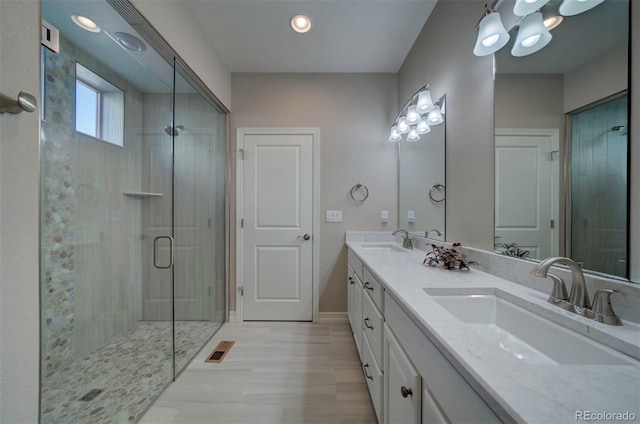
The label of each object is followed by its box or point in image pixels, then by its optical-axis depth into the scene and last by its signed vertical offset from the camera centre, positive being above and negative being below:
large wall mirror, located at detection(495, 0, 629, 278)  0.71 +0.27
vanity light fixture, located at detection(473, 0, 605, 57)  0.82 +0.77
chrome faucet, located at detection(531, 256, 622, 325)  0.65 -0.27
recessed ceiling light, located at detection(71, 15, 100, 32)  1.19 +1.04
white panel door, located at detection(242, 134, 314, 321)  2.51 -0.17
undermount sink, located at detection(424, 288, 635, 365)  0.61 -0.39
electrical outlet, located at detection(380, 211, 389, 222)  2.51 -0.04
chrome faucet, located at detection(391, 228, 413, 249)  2.07 -0.28
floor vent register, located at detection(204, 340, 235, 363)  1.87 -1.23
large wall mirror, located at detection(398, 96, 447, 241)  1.70 +0.25
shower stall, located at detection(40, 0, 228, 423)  1.22 -0.03
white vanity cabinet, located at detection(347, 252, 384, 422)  1.19 -0.74
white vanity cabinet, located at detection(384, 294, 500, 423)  0.49 -0.45
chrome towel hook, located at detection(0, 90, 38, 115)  0.66 +0.32
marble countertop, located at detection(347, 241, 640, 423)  0.38 -0.32
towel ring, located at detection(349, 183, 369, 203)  2.51 +0.21
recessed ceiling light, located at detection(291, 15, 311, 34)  1.82 +1.55
